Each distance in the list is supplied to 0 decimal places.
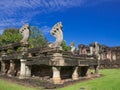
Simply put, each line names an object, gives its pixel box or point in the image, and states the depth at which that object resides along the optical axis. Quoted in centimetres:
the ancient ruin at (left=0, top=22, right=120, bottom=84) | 877
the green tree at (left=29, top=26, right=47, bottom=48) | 3034
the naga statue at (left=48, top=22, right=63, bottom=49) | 925
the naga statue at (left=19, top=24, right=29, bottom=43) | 1141
